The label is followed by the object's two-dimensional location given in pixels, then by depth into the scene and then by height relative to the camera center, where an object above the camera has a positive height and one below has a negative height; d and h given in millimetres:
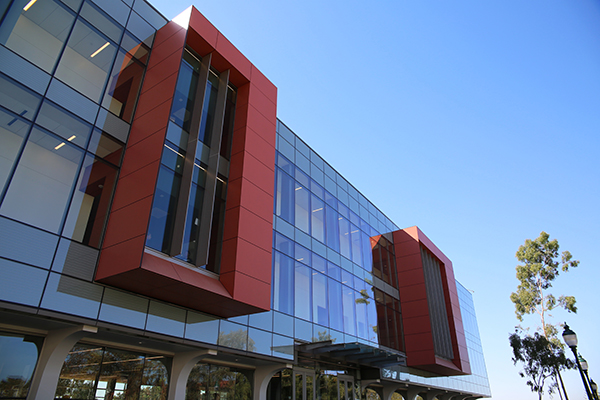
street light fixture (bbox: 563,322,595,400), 13703 +2154
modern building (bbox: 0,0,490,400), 11141 +5579
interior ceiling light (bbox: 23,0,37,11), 12240 +10975
